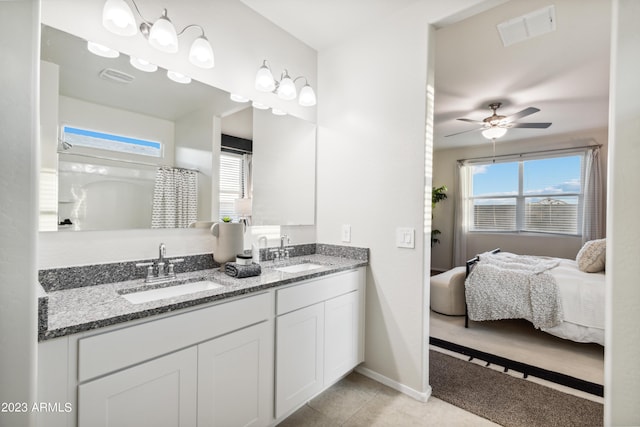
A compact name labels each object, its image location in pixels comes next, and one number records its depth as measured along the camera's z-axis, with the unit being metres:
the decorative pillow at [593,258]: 2.81
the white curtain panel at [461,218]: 5.88
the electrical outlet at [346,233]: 2.29
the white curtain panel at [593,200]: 4.59
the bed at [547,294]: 2.51
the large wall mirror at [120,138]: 1.31
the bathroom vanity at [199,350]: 0.94
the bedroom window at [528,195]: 4.89
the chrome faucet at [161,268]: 1.51
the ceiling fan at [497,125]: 3.53
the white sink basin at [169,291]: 1.36
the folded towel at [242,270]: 1.60
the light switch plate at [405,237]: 1.92
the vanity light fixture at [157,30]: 1.35
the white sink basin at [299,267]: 2.05
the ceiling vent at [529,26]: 1.98
